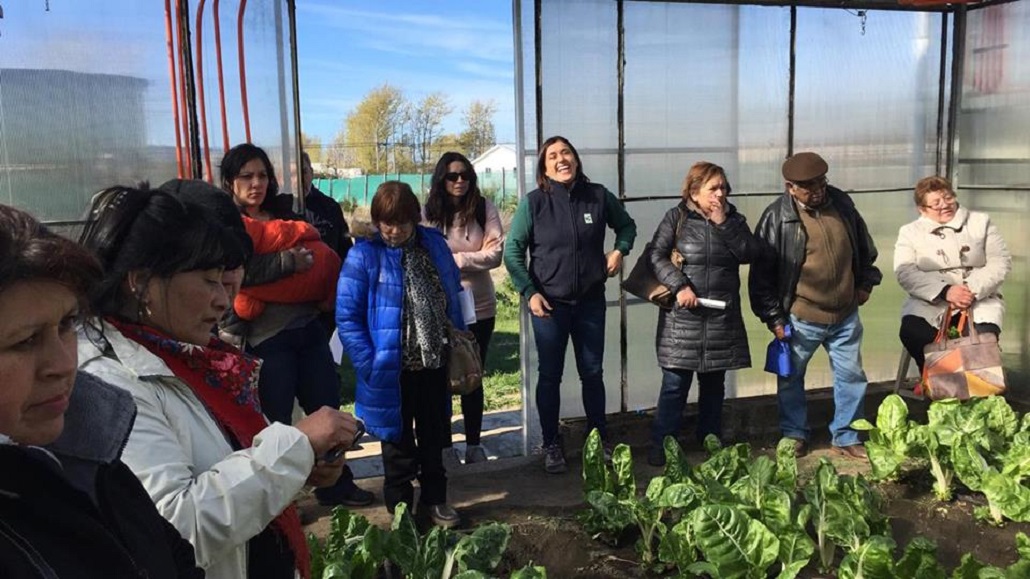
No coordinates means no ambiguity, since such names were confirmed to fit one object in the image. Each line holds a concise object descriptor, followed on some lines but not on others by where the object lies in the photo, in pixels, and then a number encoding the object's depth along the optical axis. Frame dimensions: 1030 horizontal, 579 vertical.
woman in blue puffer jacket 3.54
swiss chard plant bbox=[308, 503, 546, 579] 2.77
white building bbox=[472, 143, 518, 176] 29.66
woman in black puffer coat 4.35
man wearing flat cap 4.48
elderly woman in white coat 4.67
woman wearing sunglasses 4.45
